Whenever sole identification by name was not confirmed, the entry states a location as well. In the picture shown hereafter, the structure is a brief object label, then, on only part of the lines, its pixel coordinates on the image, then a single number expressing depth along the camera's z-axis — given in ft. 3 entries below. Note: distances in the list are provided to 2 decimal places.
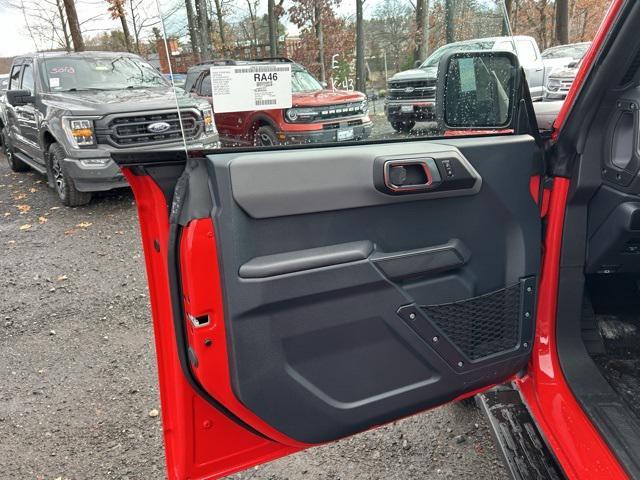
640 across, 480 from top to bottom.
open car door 4.35
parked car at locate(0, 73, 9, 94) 37.27
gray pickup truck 18.07
